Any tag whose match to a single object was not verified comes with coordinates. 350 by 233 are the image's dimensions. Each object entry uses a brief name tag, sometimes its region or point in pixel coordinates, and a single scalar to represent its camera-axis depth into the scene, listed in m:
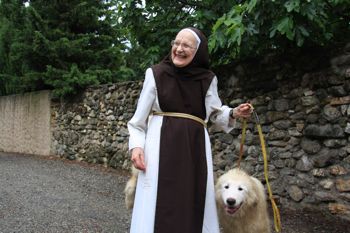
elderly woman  2.76
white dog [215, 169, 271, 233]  3.14
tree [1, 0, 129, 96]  12.06
